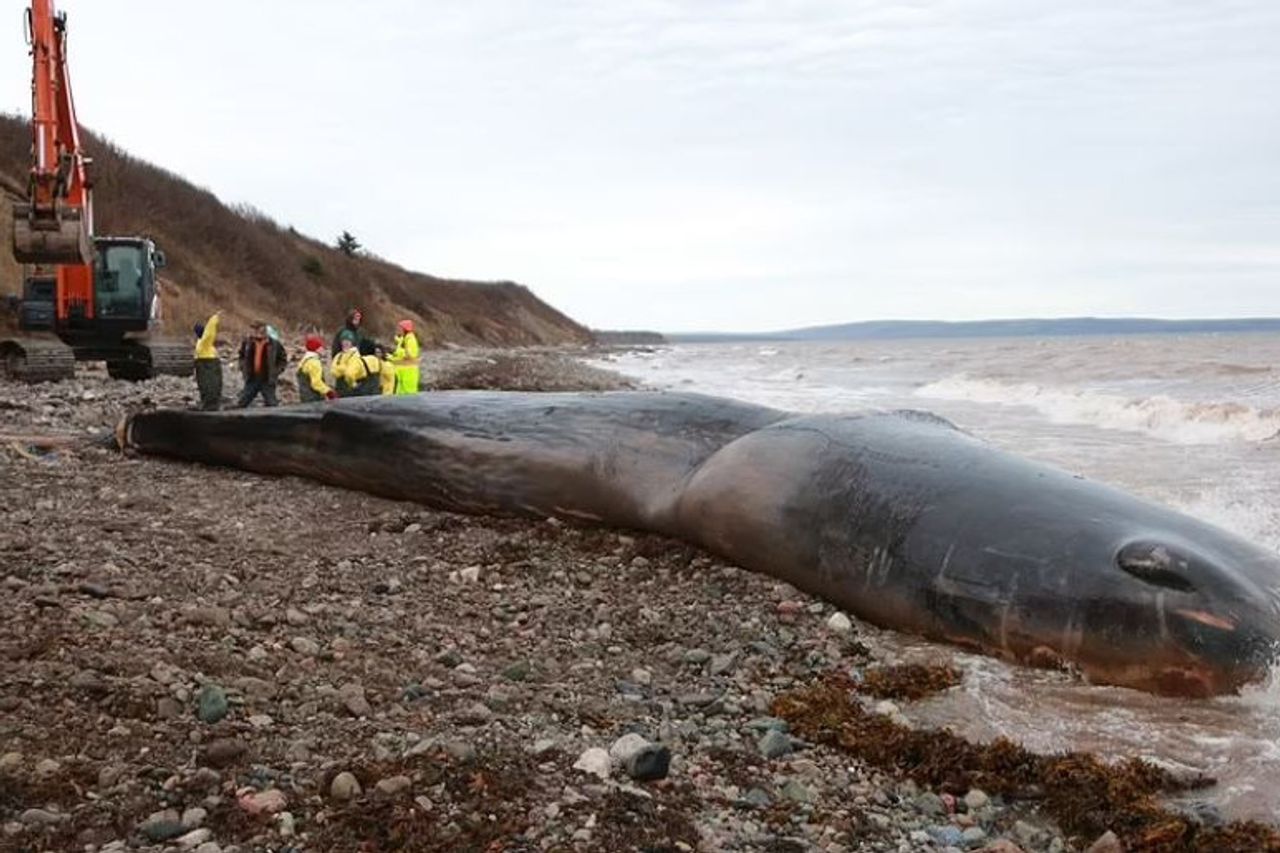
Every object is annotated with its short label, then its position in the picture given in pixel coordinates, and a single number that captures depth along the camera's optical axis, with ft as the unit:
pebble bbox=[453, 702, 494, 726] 11.91
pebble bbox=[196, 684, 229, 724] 11.17
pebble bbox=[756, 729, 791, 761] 12.11
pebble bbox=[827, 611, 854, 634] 16.39
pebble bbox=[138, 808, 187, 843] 8.95
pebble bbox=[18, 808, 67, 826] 8.93
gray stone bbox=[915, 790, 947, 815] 10.99
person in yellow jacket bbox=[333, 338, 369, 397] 37.19
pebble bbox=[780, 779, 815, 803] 10.88
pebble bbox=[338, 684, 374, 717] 11.88
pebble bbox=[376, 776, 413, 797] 9.91
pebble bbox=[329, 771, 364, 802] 9.84
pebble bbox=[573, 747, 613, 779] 10.87
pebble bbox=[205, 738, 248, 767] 10.21
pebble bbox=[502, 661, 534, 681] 13.80
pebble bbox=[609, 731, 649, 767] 11.10
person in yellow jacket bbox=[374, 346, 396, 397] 39.11
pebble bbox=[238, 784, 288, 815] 9.44
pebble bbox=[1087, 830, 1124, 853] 10.16
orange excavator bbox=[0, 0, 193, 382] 47.24
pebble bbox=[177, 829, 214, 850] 8.87
